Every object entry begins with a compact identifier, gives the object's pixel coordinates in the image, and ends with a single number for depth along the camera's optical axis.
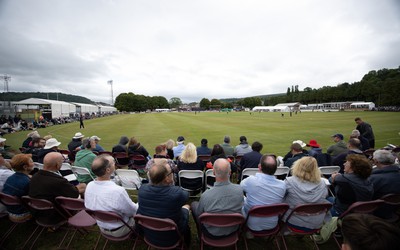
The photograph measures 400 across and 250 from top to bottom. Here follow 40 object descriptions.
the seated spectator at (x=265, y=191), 3.11
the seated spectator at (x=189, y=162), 5.05
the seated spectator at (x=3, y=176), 3.90
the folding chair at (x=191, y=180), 4.83
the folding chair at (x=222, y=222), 2.48
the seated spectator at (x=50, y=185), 3.35
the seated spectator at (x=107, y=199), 2.98
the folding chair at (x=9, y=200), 3.26
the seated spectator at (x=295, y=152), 5.55
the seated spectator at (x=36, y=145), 7.20
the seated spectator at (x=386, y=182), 3.37
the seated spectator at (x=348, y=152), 5.58
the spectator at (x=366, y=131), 9.54
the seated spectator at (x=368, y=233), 1.08
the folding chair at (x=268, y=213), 2.67
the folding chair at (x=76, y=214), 3.13
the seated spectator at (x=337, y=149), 6.43
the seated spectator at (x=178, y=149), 7.37
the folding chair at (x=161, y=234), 2.54
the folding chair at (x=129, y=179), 4.85
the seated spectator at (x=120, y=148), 7.87
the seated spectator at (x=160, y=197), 2.73
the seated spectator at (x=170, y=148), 7.89
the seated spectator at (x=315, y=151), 5.65
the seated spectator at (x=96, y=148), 7.69
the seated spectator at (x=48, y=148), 6.31
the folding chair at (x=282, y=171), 5.13
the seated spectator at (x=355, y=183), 3.19
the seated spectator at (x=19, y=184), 3.58
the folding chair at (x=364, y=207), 2.79
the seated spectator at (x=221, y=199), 2.78
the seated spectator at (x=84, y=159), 5.80
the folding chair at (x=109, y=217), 2.66
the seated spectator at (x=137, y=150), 7.41
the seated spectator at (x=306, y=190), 3.11
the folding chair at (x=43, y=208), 3.17
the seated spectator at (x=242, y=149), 7.52
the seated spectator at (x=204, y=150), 7.11
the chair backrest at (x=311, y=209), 2.79
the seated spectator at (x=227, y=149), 7.50
